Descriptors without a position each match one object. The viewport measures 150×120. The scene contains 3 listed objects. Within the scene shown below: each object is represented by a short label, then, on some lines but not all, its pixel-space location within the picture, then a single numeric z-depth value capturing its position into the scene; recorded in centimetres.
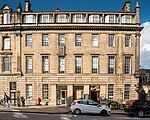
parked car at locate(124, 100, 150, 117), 1783
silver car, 1799
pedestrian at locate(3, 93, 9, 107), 2319
